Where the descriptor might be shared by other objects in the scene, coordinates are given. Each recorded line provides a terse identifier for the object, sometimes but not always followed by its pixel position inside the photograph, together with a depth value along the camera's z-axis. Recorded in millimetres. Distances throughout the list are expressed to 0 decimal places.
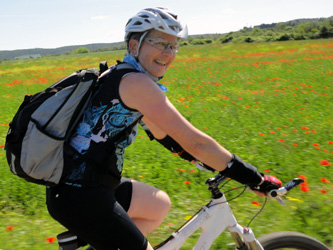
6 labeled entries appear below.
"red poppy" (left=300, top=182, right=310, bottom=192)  4675
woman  1737
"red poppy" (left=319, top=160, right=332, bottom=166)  5695
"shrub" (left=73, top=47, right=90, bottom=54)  115738
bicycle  2090
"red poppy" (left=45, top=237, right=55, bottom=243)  3439
